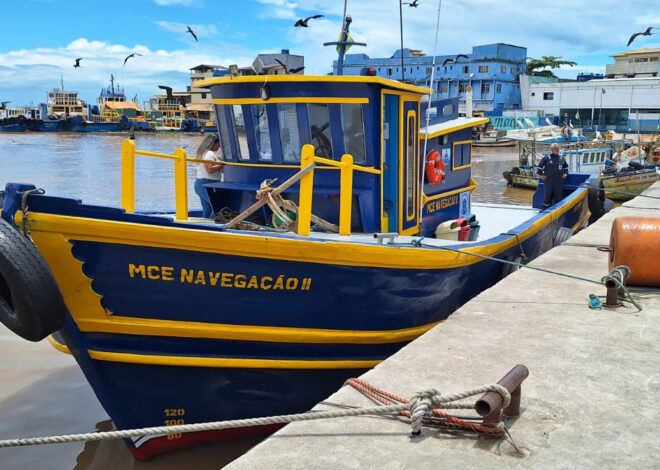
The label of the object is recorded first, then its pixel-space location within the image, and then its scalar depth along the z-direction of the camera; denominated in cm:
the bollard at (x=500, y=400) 307
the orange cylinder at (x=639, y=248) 568
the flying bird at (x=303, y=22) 823
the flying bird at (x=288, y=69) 628
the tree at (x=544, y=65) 7594
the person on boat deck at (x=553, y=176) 1139
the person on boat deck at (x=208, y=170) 690
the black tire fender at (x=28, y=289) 385
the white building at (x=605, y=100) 5484
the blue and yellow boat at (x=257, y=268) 429
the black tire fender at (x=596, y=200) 1169
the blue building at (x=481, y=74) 6344
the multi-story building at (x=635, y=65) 6838
